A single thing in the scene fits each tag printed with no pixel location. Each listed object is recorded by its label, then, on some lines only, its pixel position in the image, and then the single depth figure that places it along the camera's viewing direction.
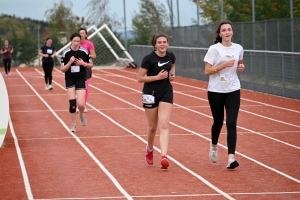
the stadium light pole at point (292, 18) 23.33
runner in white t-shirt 11.02
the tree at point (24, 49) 48.44
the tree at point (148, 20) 41.31
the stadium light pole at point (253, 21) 26.49
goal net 42.50
